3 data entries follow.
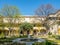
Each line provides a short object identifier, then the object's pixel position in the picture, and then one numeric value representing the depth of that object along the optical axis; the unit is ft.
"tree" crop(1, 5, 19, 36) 51.07
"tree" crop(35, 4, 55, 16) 53.90
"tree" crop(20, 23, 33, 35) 50.70
